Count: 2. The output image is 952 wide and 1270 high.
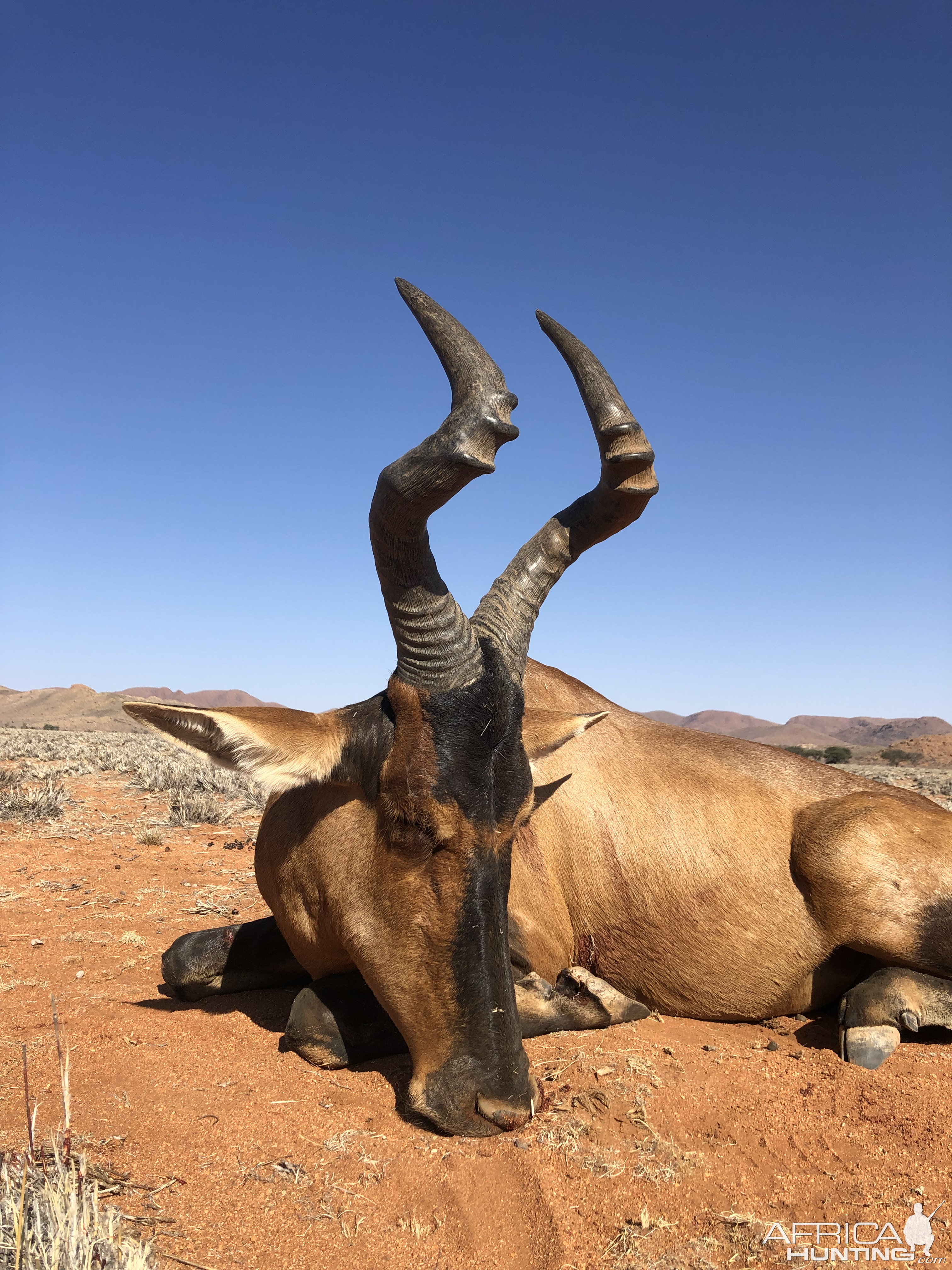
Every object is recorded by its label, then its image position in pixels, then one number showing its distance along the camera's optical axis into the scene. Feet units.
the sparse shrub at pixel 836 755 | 126.41
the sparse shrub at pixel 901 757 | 164.35
